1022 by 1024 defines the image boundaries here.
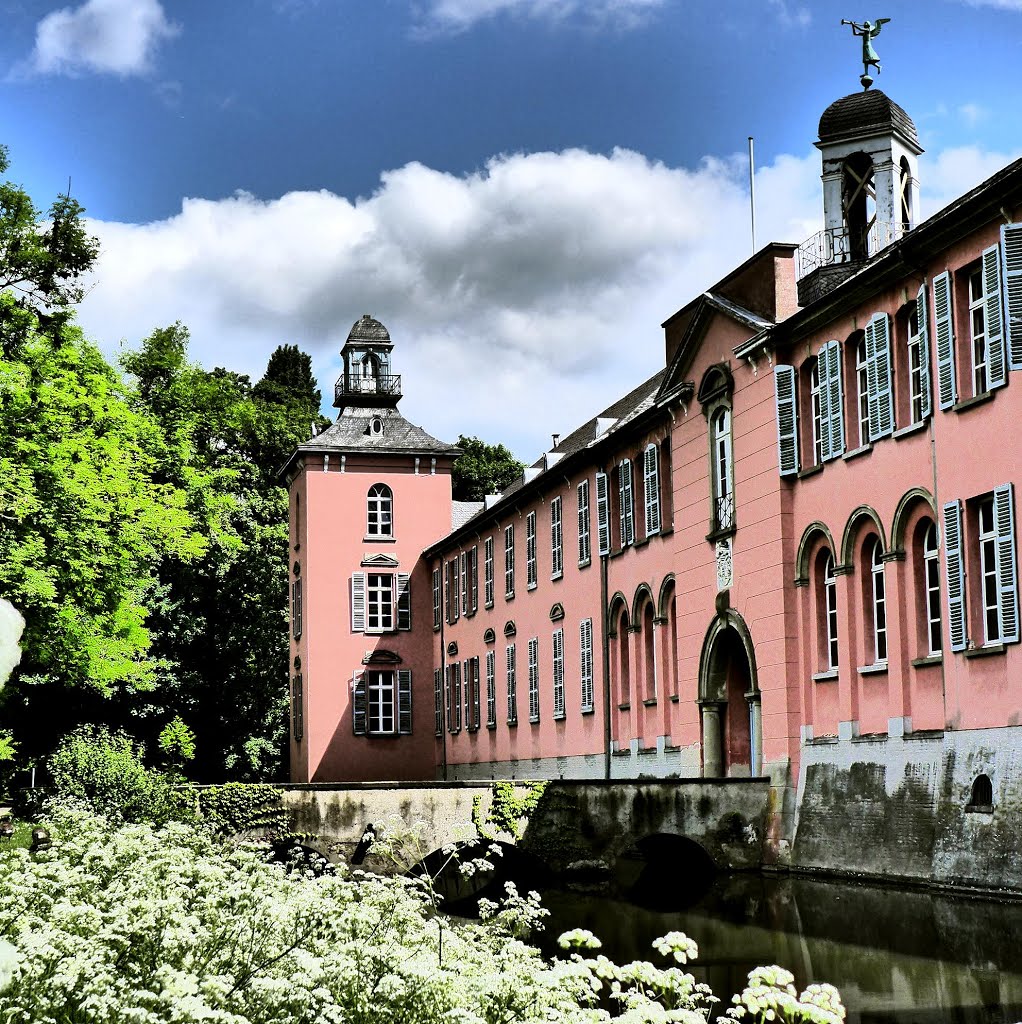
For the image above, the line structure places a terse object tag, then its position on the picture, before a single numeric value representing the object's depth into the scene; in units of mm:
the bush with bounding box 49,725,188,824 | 24859
